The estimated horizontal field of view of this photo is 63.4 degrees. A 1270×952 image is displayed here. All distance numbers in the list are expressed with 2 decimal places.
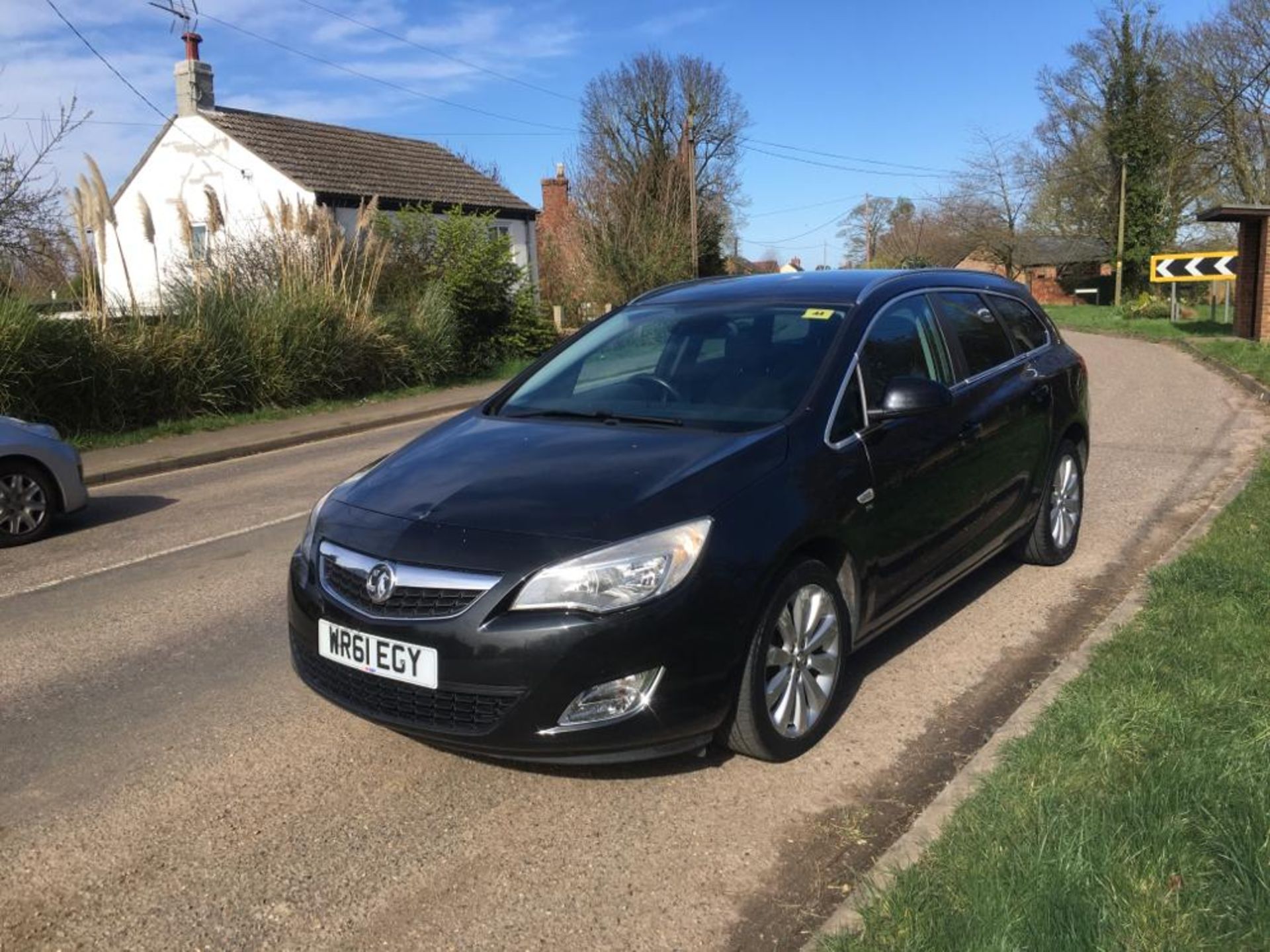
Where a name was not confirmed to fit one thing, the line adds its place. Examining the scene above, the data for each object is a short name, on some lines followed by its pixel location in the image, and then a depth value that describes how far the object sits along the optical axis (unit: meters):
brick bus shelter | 20.75
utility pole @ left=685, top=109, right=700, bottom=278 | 33.91
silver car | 7.84
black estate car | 3.14
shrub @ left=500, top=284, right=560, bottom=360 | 21.61
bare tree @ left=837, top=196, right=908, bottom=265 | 77.25
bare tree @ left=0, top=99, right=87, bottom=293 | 15.04
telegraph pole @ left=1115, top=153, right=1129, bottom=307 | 45.19
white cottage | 27.36
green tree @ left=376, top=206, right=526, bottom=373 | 20.53
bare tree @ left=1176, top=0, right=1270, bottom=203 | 40.00
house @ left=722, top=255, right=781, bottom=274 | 49.81
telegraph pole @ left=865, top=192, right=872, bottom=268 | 73.81
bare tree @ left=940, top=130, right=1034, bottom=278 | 65.12
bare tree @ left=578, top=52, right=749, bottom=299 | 32.69
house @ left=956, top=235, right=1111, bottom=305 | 60.88
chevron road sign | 25.17
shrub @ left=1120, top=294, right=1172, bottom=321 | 36.75
